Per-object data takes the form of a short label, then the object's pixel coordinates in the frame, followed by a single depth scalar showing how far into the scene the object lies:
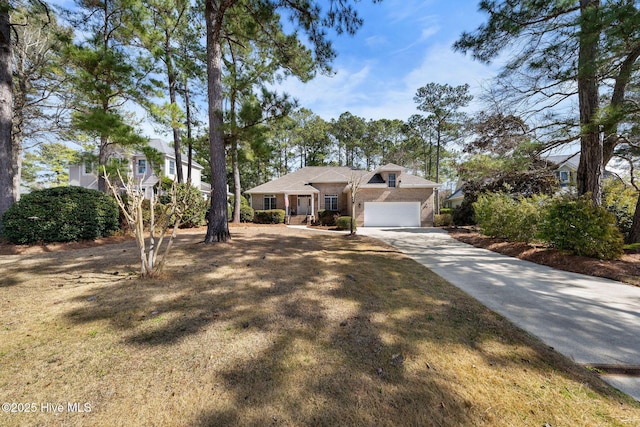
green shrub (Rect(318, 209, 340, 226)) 18.97
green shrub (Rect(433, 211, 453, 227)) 18.47
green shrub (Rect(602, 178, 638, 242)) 7.84
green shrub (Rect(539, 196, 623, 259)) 6.12
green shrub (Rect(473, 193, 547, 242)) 8.53
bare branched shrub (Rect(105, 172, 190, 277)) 4.16
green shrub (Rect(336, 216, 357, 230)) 15.75
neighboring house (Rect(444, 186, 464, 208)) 26.26
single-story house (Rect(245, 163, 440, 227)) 18.36
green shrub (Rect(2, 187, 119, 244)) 7.19
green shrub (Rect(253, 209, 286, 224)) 19.56
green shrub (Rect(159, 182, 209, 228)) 13.12
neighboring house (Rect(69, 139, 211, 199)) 22.15
